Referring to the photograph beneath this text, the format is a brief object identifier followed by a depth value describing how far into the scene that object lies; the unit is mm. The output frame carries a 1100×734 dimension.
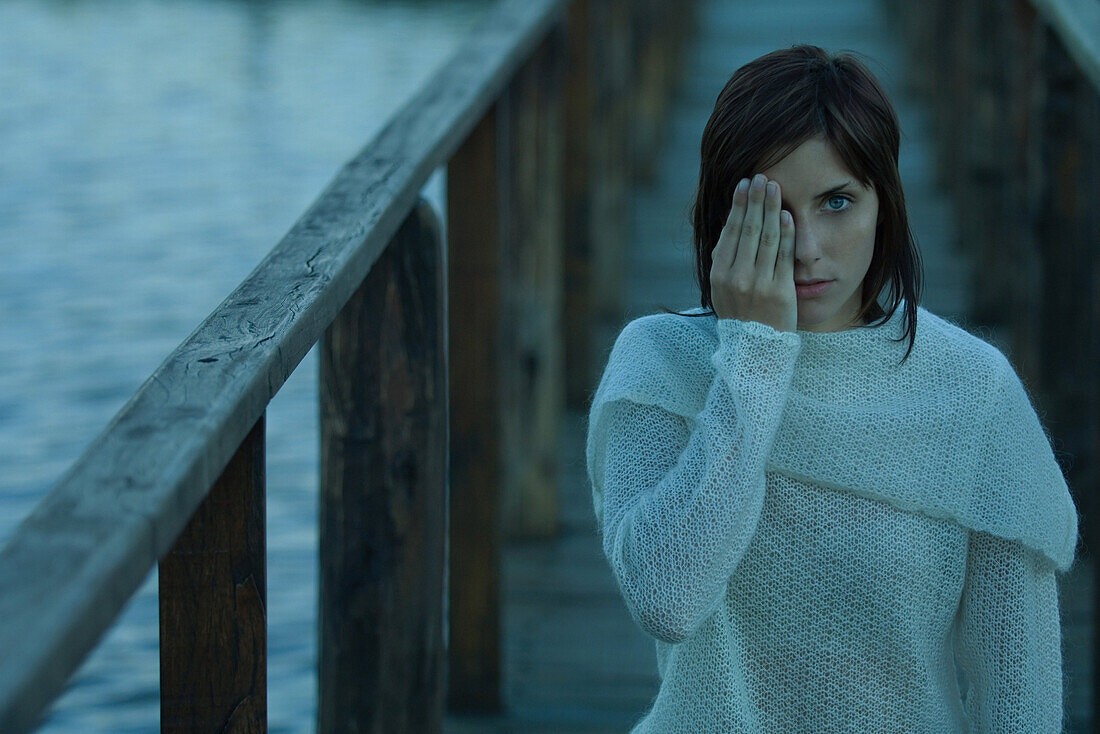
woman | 2794
